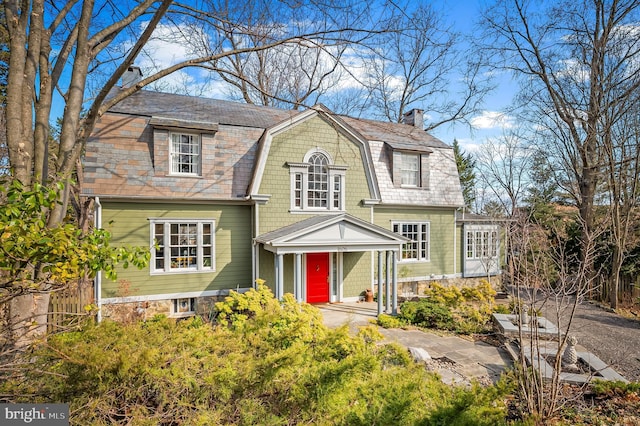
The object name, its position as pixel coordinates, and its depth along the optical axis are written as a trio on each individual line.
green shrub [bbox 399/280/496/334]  9.82
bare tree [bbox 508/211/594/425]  4.59
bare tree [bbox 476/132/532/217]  21.86
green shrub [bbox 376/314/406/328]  9.89
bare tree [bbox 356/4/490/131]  5.84
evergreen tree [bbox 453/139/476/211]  33.00
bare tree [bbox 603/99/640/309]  12.68
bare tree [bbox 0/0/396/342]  4.44
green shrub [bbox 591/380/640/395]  5.42
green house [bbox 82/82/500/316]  10.20
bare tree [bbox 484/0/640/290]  13.03
